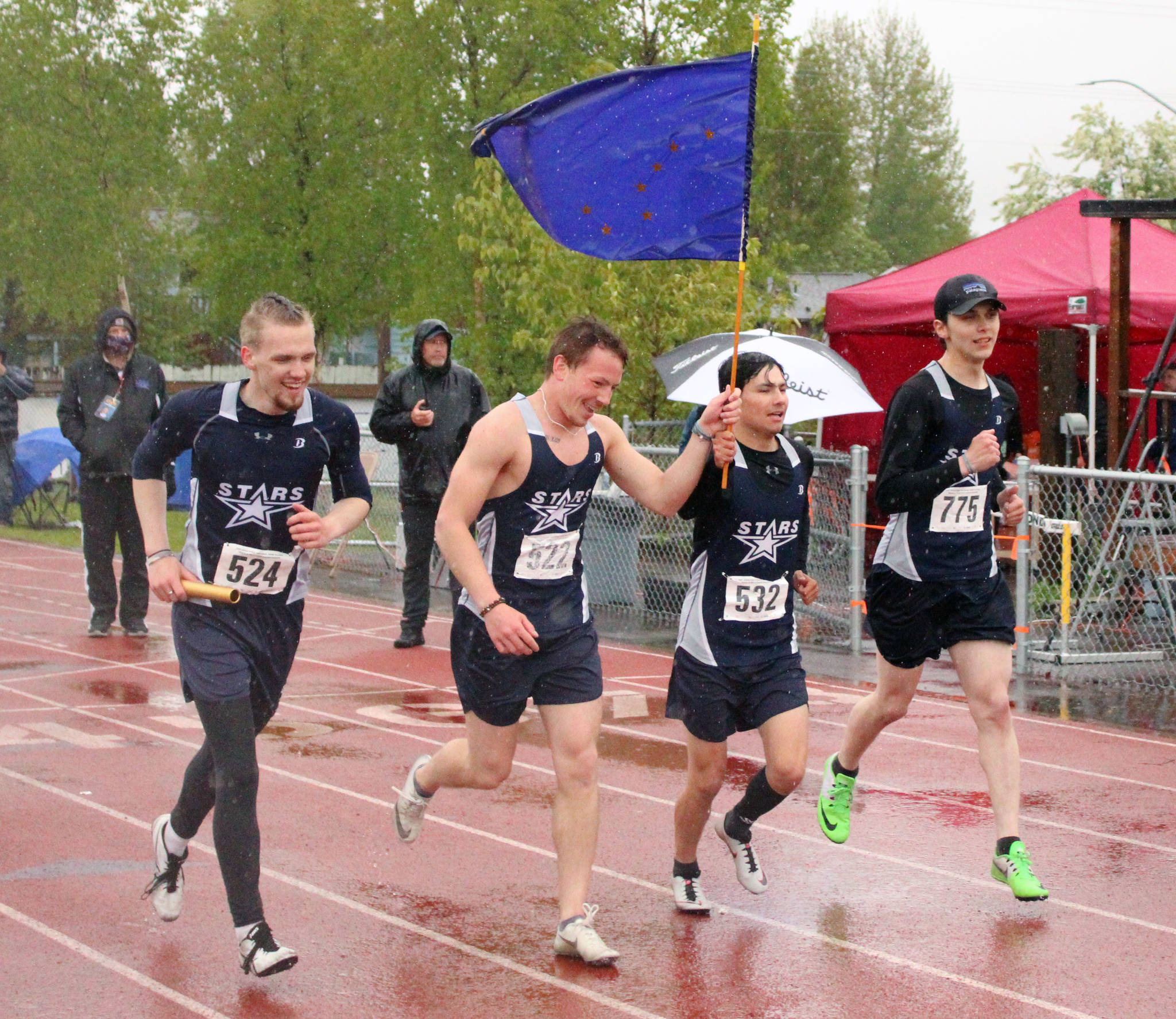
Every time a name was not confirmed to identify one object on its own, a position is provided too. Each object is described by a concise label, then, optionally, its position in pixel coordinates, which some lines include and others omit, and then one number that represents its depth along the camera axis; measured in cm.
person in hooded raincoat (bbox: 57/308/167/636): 1062
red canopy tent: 1410
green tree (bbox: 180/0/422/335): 3256
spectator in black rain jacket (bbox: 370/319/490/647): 1030
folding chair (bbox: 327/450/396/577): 1491
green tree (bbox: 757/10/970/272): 7425
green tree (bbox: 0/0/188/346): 3431
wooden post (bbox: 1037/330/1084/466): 1395
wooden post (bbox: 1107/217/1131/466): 1196
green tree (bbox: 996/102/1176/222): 4438
